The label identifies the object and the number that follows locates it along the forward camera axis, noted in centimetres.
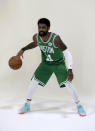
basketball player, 370
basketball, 381
